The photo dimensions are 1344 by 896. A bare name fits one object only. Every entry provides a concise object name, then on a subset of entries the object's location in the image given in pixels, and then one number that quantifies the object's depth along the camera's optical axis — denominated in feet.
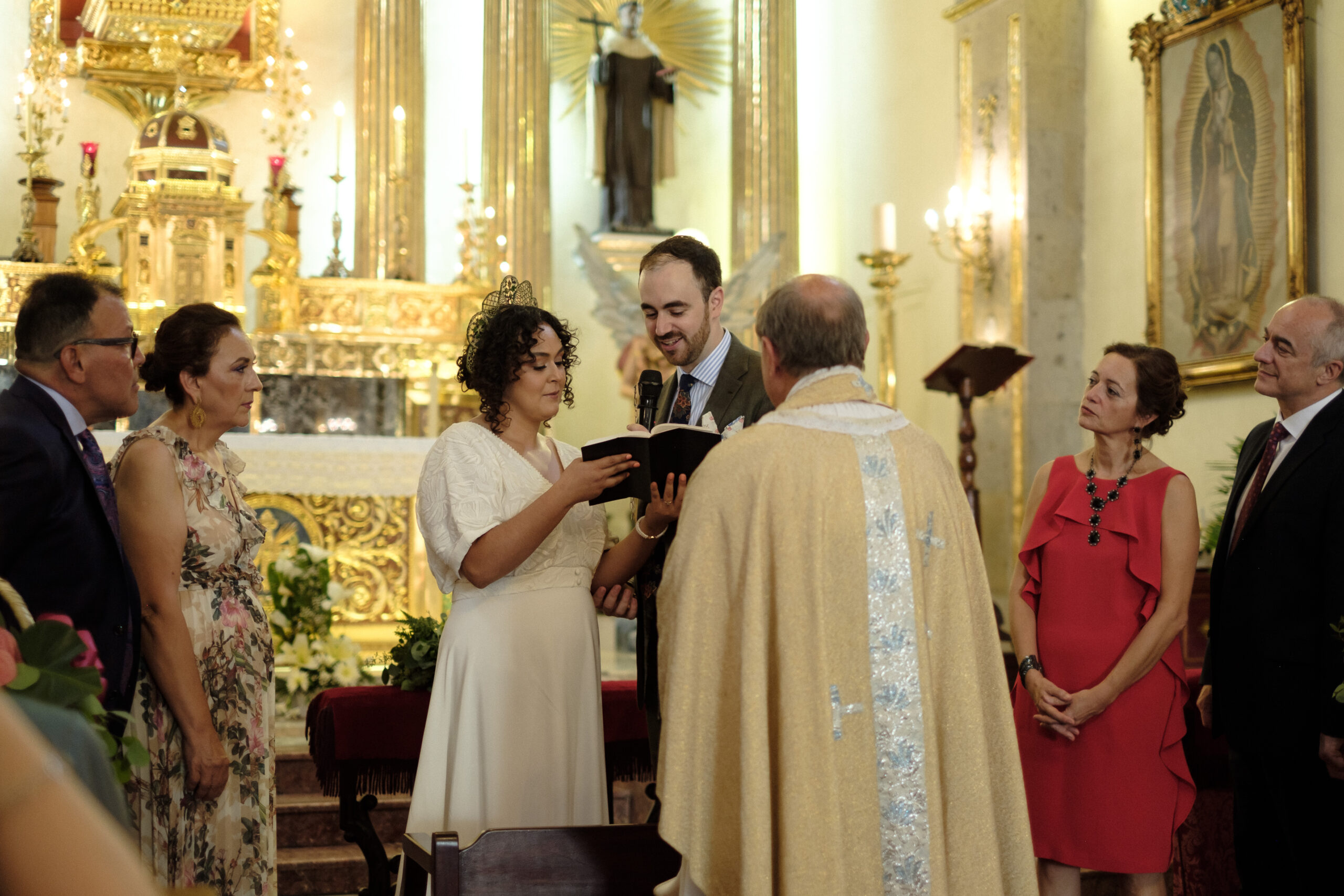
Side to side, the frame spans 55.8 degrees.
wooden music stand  23.24
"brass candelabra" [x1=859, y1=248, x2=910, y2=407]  26.61
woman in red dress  9.80
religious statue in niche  31.71
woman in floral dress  8.41
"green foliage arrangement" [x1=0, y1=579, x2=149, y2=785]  4.34
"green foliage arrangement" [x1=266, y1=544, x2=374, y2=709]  16.17
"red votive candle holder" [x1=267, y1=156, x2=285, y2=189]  24.77
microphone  8.49
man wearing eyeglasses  7.54
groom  9.02
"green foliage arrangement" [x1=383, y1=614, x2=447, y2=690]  11.46
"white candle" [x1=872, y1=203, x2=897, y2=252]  26.32
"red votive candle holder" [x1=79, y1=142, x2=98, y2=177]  25.26
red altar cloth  11.38
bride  8.59
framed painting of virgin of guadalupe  20.11
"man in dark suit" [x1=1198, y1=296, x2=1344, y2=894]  9.56
